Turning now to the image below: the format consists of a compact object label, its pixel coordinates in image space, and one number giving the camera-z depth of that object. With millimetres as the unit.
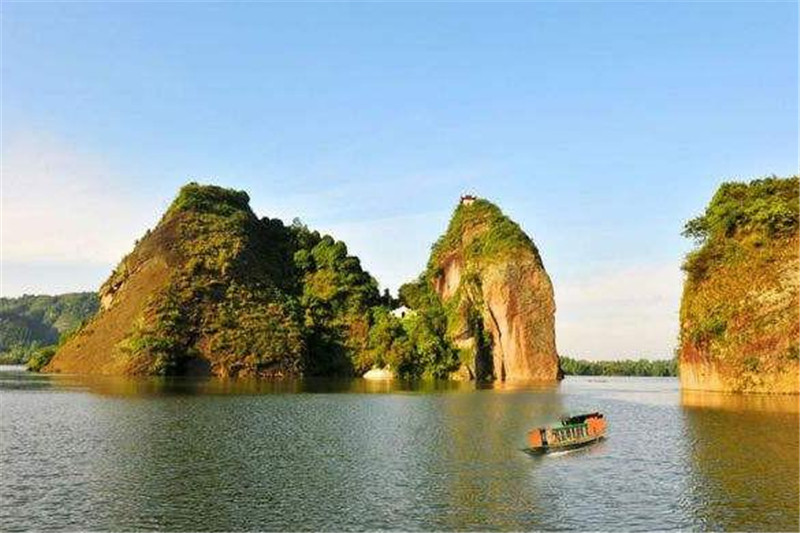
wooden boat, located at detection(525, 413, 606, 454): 35719
